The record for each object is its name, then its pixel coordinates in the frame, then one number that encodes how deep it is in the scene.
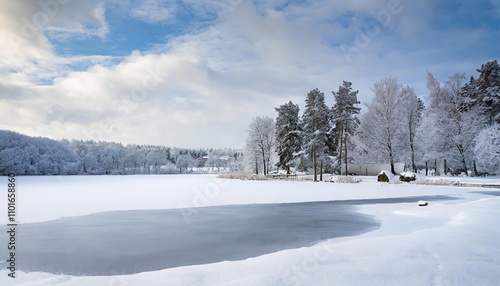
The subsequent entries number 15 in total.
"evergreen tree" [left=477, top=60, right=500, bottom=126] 43.21
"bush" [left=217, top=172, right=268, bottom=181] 51.37
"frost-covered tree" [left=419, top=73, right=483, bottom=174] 41.88
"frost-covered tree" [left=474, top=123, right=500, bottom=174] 35.62
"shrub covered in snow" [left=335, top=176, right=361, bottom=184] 39.12
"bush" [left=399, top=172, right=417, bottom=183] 37.34
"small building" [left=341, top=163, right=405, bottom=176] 47.53
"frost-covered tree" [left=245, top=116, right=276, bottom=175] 70.12
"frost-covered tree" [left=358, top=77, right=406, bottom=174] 44.12
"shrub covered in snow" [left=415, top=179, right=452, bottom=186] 34.34
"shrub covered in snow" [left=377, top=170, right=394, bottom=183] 38.19
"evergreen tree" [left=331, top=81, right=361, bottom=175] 48.75
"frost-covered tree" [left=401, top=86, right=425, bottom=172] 46.28
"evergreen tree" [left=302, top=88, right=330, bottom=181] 48.00
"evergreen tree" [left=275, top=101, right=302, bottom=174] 61.72
